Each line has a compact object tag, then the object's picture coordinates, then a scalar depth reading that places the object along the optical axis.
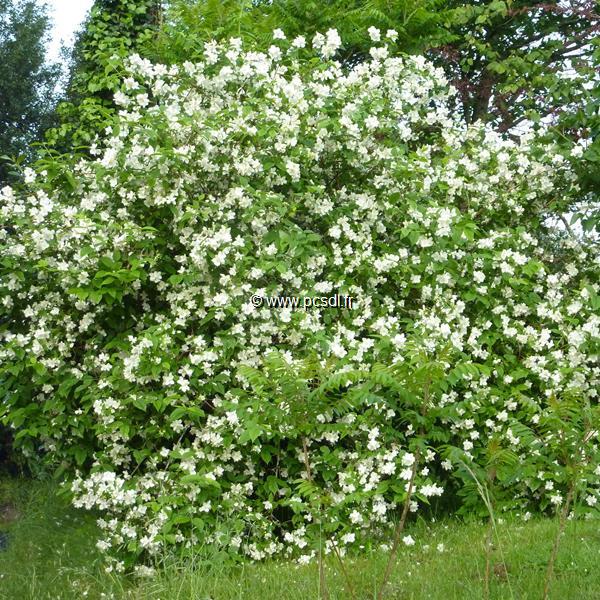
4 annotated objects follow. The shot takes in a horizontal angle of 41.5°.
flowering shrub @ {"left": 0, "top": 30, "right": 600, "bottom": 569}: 4.61
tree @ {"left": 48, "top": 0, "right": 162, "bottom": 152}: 10.31
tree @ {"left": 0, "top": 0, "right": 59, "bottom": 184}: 14.31
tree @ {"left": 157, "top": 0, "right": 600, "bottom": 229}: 8.40
